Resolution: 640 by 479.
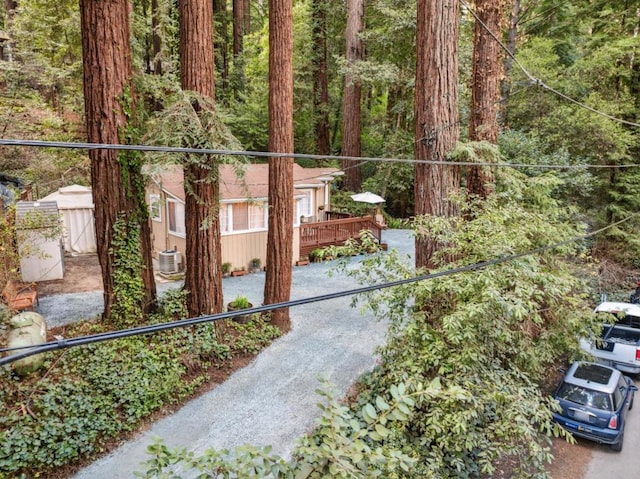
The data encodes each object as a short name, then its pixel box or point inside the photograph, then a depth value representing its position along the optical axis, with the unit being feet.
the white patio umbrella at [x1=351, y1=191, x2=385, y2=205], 54.75
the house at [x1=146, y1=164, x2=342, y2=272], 38.17
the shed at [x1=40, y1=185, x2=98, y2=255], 41.34
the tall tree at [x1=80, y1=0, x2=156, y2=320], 19.31
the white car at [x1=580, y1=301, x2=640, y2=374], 27.84
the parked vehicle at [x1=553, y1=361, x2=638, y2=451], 21.20
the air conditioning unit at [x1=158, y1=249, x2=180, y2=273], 37.19
